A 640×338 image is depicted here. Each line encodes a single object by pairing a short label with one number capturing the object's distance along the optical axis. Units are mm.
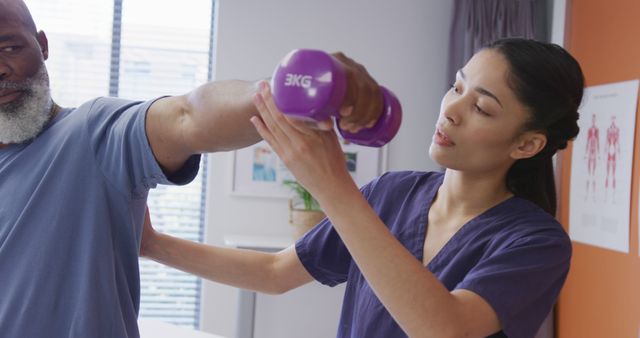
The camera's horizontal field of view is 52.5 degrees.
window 3777
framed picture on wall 3697
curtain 3613
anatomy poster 2744
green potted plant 3445
